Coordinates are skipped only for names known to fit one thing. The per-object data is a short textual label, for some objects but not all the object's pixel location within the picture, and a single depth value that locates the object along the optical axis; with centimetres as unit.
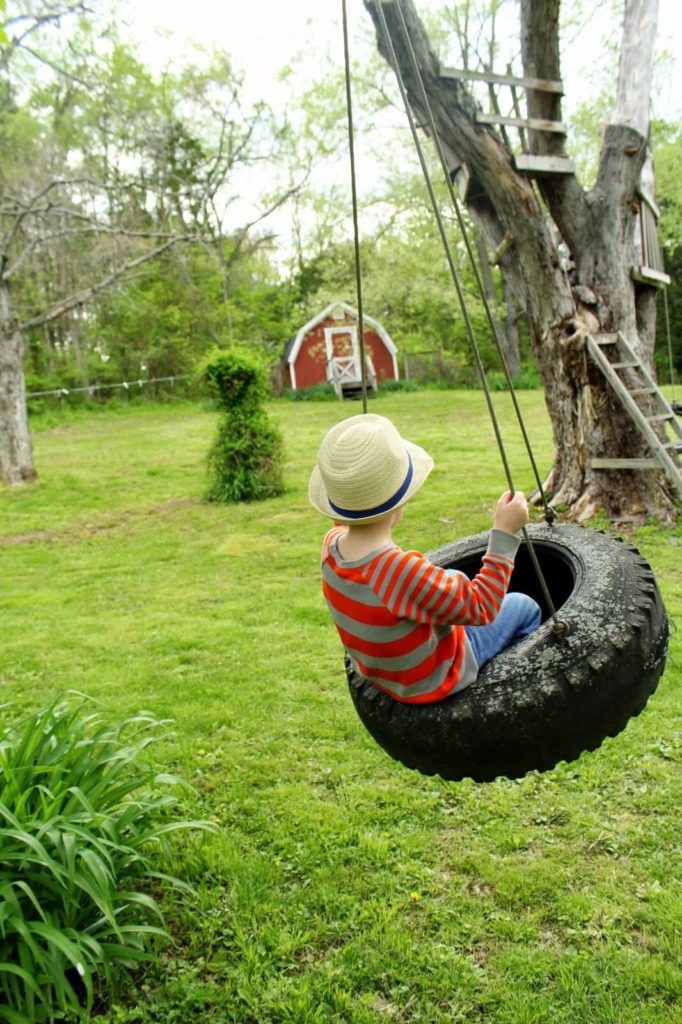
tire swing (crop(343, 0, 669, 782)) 204
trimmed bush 1049
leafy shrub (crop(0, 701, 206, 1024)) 222
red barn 2564
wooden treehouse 662
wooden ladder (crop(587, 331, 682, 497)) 667
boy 195
